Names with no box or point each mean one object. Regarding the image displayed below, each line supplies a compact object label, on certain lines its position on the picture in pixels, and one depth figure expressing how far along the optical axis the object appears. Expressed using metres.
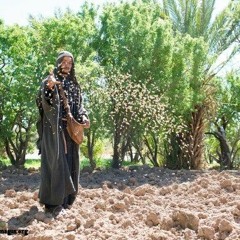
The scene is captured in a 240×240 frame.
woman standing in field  5.21
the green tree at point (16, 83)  10.58
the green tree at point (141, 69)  10.74
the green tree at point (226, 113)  14.79
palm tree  13.88
